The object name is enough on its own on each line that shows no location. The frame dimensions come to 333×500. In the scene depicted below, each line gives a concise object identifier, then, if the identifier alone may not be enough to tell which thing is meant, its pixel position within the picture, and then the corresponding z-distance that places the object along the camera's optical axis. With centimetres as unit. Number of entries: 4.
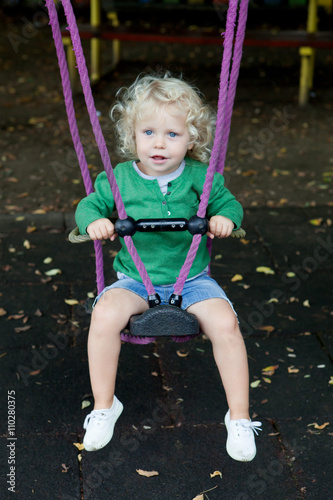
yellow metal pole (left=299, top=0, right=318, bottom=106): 691
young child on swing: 213
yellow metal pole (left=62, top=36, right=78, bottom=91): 710
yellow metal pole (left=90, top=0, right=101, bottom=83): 731
